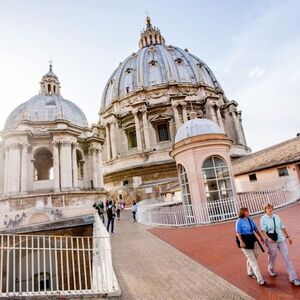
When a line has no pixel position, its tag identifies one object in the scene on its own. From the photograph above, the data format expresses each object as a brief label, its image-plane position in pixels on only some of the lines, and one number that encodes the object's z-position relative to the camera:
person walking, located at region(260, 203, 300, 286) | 4.23
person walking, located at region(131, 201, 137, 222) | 16.13
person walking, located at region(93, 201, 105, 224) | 14.72
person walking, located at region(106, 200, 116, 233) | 11.25
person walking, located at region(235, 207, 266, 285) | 4.39
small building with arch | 12.28
